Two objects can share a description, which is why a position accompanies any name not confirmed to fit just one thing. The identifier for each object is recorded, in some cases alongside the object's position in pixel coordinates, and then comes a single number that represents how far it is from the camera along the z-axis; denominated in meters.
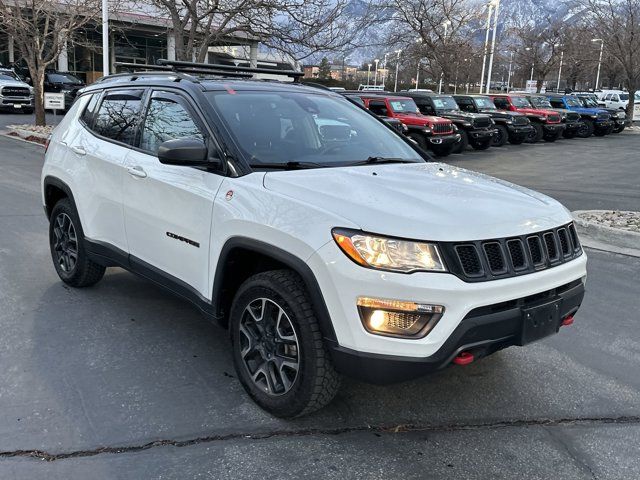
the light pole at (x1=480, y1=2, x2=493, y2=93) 36.44
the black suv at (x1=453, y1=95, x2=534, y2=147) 22.47
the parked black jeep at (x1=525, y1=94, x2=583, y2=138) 25.89
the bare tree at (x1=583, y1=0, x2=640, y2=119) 29.81
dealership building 38.19
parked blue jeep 28.39
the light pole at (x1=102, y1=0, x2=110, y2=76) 16.89
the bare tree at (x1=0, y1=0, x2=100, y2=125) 16.97
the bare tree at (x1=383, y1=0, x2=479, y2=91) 31.98
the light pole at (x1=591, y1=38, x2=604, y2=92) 32.75
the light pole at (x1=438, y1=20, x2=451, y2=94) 32.44
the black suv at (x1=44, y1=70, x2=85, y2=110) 28.47
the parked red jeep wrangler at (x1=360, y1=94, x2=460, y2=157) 17.36
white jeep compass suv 2.78
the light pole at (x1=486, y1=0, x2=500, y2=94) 37.37
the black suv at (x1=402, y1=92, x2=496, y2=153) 19.80
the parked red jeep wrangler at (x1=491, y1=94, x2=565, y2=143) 24.55
